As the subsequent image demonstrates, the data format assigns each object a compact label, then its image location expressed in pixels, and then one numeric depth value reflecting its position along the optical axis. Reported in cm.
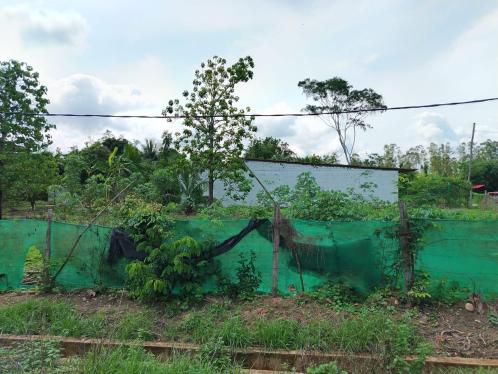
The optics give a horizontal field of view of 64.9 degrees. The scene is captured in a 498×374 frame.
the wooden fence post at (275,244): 571
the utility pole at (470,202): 2795
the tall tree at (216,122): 1695
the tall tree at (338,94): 3257
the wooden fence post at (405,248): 526
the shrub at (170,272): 537
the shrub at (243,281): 575
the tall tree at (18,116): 1566
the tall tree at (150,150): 2923
